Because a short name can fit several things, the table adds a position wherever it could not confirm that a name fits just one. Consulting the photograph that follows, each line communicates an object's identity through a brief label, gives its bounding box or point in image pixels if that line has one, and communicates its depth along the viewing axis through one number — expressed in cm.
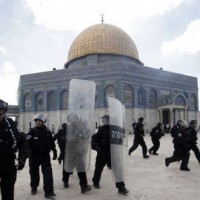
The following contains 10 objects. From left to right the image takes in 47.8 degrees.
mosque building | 2371
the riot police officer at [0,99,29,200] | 250
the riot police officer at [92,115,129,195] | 405
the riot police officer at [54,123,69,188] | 422
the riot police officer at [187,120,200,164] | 588
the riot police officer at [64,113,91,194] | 398
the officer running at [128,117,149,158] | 737
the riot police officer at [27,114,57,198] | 391
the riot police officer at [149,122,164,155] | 784
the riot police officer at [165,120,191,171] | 559
